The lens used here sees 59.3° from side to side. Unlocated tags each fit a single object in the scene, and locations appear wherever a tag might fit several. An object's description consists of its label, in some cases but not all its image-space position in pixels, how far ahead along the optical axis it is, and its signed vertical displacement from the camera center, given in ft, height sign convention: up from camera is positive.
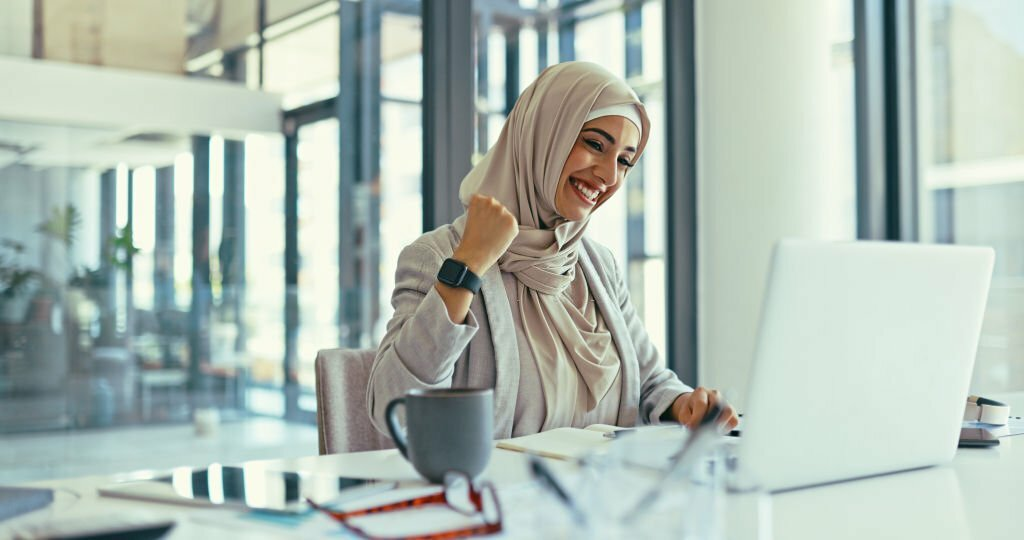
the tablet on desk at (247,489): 2.63 -0.62
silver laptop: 2.68 -0.24
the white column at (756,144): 9.76 +1.52
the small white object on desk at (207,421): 7.70 -1.14
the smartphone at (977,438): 4.12 -0.73
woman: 4.44 +0.01
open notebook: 3.35 -0.63
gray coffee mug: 2.74 -0.44
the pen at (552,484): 1.73 -0.39
